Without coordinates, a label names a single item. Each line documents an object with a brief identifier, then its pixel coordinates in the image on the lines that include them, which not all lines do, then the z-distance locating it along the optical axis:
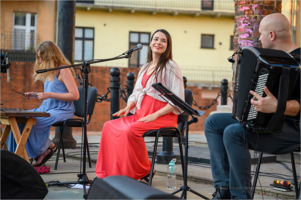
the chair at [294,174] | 2.89
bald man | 2.50
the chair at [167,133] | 3.23
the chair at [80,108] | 4.50
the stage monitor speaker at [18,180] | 2.40
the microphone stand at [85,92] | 3.31
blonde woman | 4.29
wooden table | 3.69
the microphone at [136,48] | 3.34
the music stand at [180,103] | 2.63
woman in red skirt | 3.33
